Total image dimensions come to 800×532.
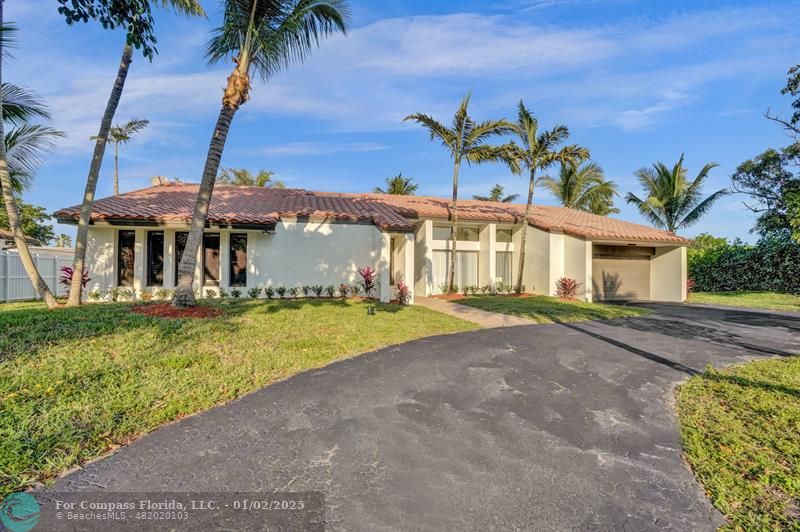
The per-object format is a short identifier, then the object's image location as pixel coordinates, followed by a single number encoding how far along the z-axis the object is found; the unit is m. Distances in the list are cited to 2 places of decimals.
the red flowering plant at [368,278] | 13.86
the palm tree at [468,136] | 14.97
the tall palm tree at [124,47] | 5.01
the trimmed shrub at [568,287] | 16.33
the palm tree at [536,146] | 15.41
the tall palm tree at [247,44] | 8.93
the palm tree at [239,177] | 31.25
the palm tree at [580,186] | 22.98
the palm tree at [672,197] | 23.64
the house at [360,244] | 13.16
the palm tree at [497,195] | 32.84
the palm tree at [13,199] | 8.62
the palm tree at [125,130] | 24.03
